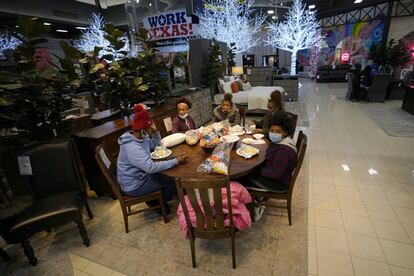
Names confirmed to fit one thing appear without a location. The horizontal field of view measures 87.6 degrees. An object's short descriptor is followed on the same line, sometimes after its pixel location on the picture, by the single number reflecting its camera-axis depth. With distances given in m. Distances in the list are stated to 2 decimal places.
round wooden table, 1.90
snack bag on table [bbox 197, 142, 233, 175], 1.86
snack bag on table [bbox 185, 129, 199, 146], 2.56
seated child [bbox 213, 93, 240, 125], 3.33
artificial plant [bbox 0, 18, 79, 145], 2.12
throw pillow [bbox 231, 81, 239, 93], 6.76
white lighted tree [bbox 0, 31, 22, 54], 8.14
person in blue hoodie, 2.05
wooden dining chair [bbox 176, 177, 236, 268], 1.46
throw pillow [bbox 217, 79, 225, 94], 6.60
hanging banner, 6.24
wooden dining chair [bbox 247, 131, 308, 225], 2.15
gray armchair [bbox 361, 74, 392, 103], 6.93
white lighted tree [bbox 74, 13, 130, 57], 10.33
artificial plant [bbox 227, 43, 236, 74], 8.75
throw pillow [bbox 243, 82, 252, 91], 7.16
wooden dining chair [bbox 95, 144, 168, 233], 2.11
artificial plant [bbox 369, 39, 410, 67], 7.77
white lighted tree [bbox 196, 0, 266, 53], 9.28
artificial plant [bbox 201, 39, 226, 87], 6.02
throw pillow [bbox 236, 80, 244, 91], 7.05
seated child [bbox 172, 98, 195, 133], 3.10
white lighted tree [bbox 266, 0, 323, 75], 10.41
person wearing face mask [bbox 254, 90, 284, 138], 3.10
